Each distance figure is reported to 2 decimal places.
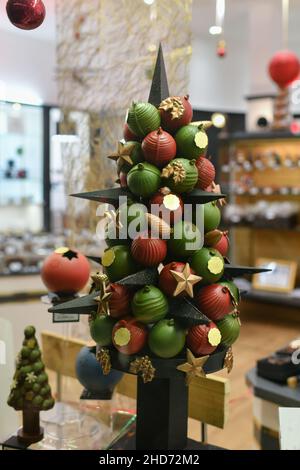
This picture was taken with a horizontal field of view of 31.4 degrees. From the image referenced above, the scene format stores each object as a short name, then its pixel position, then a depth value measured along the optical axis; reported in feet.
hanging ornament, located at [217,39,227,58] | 9.74
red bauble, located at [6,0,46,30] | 4.19
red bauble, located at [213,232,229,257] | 4.21
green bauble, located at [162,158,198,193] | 3.86
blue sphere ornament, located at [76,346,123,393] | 4.94
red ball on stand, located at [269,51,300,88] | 14.84
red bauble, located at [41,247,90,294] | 5.30
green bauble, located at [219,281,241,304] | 4.11
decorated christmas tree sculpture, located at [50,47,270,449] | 3.83
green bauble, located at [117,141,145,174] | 4.08
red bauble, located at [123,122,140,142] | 4.18
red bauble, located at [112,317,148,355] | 3.80
